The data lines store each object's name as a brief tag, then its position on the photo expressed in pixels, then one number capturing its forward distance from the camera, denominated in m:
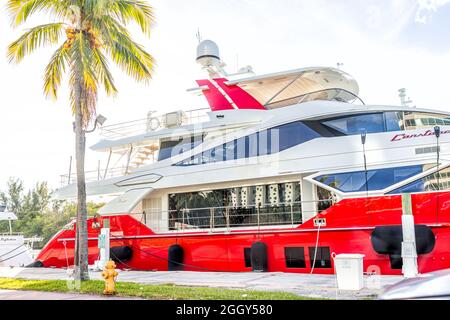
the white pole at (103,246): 12.74
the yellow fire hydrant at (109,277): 7.50
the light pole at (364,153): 9.93
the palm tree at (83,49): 9.81
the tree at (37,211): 45.50
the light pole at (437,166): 9.09
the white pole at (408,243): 8.30
